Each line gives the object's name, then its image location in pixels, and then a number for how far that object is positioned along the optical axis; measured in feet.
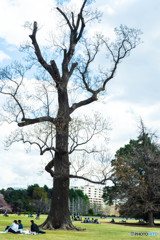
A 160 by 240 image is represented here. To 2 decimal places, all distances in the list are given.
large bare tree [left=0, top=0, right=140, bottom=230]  66.85
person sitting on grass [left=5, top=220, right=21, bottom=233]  52.29
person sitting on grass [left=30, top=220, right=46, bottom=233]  52.90
